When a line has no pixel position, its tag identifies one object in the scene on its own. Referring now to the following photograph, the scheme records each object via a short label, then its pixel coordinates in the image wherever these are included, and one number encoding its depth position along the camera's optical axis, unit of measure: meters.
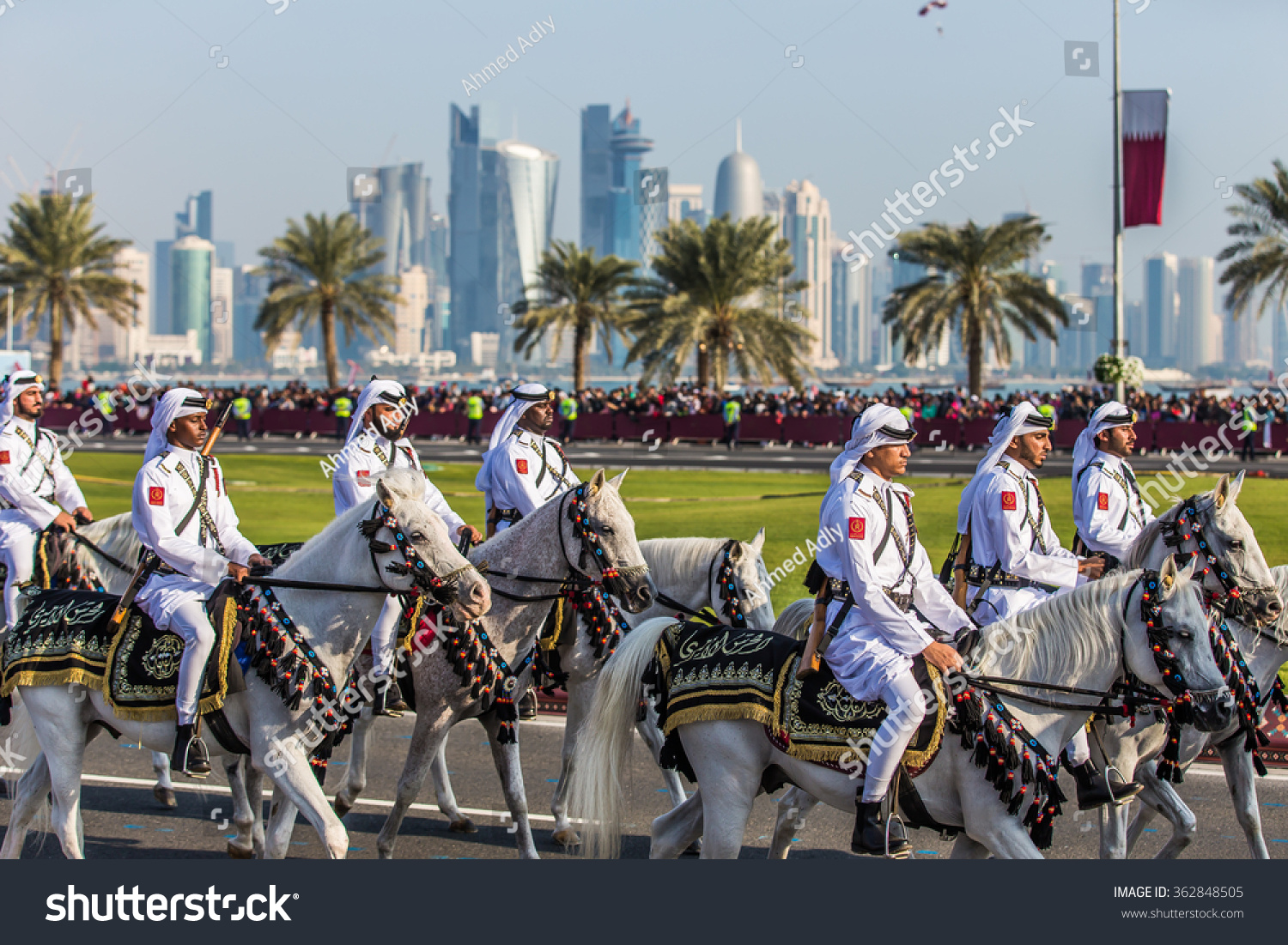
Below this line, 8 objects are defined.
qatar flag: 31.73
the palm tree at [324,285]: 52.84
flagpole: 34.28
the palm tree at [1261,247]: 42.72
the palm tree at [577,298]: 52.94
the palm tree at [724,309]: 48.38
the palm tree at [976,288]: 46.56
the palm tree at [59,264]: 52.81
